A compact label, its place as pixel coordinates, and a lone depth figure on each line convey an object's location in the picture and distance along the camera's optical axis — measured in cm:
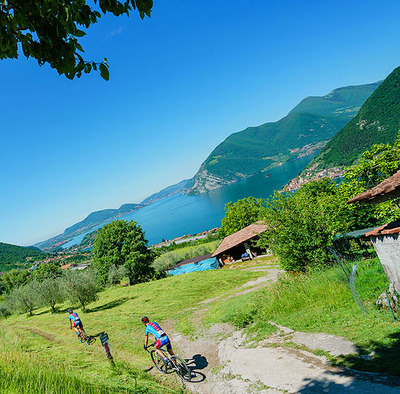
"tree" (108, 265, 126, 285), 3859
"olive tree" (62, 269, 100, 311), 2127
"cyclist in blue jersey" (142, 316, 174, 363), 776
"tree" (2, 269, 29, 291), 6786
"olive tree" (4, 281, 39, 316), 2774
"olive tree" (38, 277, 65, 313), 2464
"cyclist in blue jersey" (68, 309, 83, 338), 1255
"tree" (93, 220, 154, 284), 3925
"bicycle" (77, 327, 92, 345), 1238
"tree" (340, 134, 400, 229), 1788
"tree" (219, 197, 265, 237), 5453
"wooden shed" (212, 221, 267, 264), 3894
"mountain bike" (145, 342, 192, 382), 728
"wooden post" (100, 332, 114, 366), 823
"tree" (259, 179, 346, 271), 1278
